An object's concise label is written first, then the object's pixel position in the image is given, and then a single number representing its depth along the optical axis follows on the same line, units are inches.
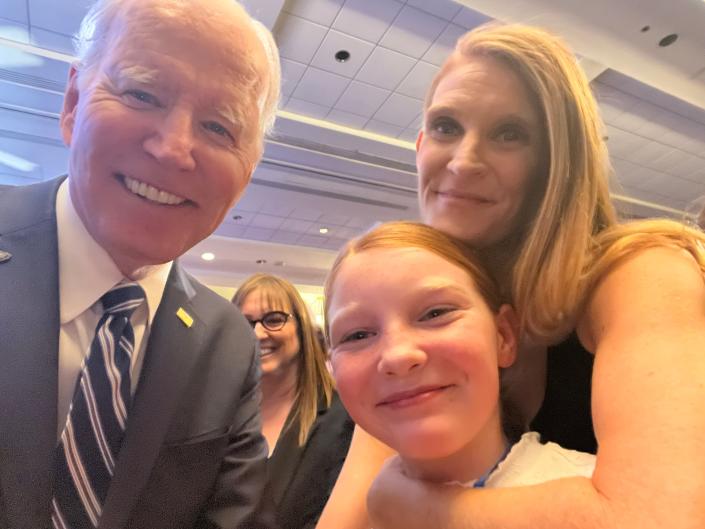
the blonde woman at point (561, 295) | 24.3
